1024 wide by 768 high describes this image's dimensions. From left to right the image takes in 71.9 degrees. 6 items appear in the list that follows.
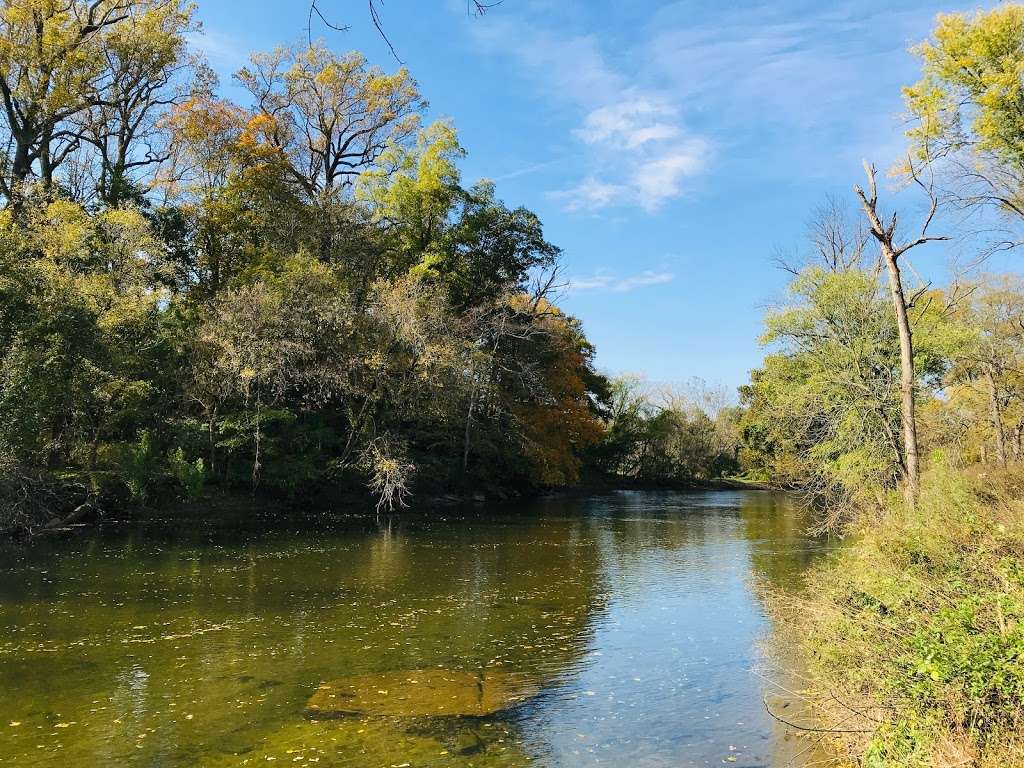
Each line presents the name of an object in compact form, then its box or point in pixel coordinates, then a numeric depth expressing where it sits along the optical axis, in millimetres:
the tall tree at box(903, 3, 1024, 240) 14930
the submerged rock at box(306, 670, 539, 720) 7652
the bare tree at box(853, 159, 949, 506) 13367
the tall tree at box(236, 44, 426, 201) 38250
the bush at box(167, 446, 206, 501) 24500
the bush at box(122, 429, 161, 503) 22984
